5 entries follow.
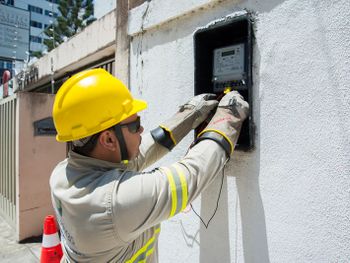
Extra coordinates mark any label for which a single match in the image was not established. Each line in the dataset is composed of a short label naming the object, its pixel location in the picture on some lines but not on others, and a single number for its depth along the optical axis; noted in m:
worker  1.12
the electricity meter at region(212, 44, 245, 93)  1.52
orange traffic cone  2.33
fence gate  4.23
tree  18.83
